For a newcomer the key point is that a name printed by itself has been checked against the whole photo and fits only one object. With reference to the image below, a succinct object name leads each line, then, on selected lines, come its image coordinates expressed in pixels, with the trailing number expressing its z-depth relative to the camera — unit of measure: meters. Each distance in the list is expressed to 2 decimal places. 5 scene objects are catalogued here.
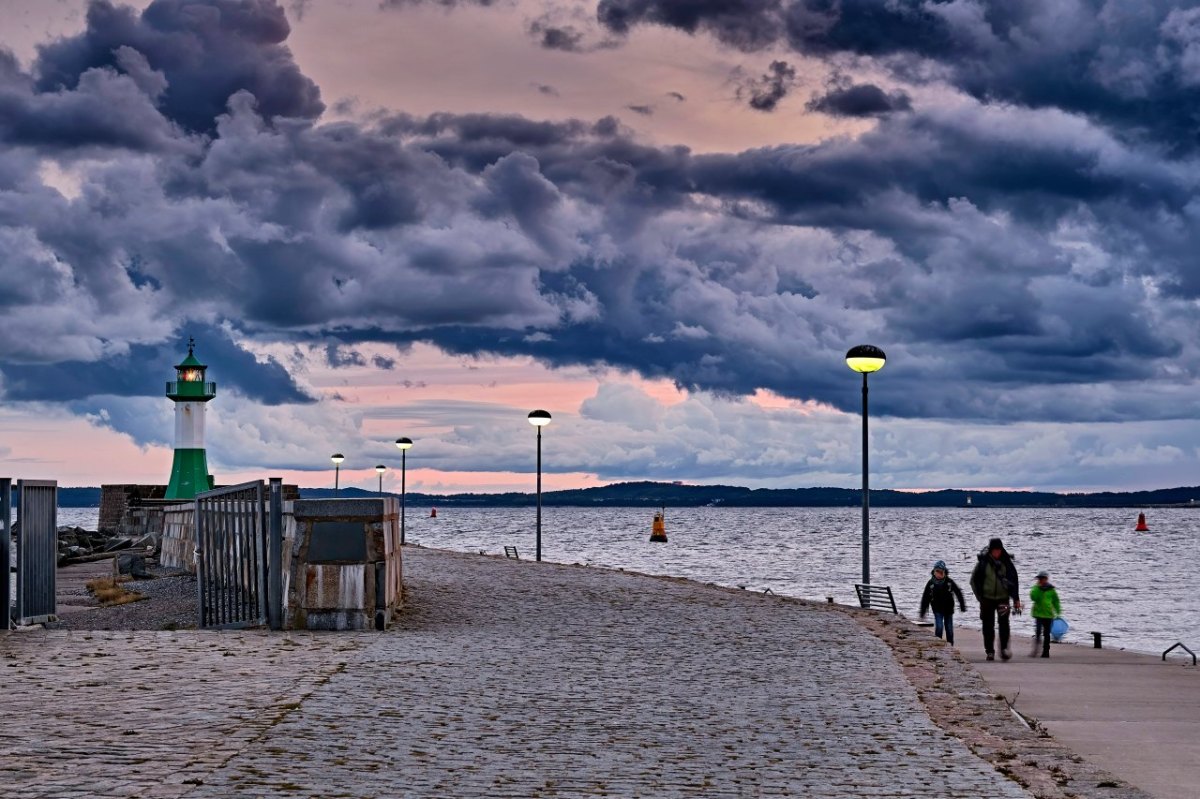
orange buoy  119.88
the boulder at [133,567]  33.03
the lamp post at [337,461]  77.06
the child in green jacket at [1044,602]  23.34
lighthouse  67.94
